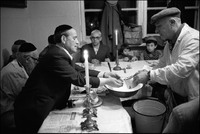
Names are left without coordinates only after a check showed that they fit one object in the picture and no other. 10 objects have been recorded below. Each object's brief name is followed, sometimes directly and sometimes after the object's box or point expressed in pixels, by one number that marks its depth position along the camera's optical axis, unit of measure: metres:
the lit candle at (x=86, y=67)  1.12
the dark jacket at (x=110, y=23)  4.10
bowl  1.38
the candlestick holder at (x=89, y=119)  1.10
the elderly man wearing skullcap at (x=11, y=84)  1.95
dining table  1.10
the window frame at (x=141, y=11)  4.25
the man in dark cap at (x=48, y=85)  1.44
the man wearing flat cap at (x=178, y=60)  1.43
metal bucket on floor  1.38
